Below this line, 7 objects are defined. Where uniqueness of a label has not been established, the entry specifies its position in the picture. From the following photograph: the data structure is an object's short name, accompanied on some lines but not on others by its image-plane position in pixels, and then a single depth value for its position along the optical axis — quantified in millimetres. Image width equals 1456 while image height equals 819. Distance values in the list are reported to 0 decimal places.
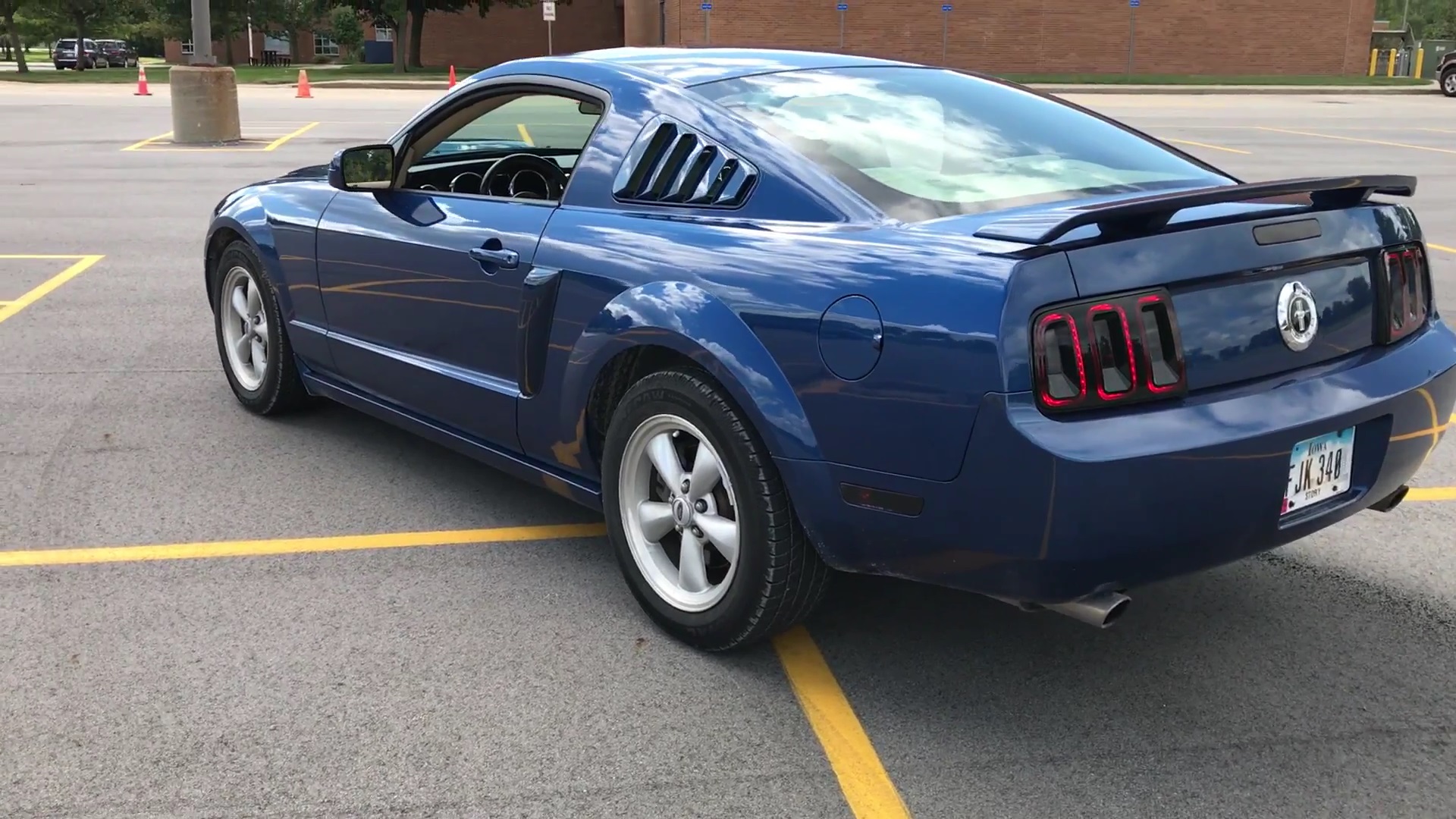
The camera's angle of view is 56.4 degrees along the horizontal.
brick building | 46719
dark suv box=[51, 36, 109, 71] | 67625
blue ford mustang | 2797
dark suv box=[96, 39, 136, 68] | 79031
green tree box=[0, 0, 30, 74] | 51812
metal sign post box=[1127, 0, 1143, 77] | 46500
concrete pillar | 18219
